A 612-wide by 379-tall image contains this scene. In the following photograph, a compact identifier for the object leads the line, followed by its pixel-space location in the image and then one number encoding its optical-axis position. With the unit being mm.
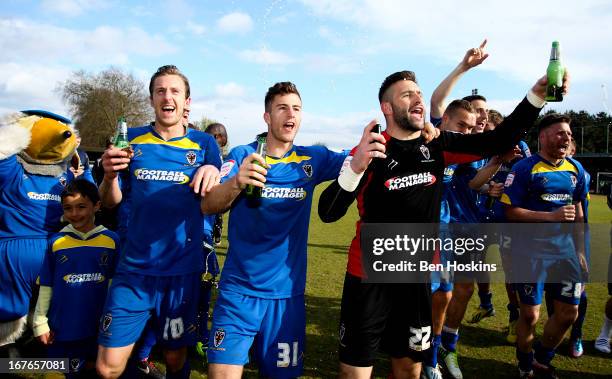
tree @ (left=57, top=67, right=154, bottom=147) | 48250
